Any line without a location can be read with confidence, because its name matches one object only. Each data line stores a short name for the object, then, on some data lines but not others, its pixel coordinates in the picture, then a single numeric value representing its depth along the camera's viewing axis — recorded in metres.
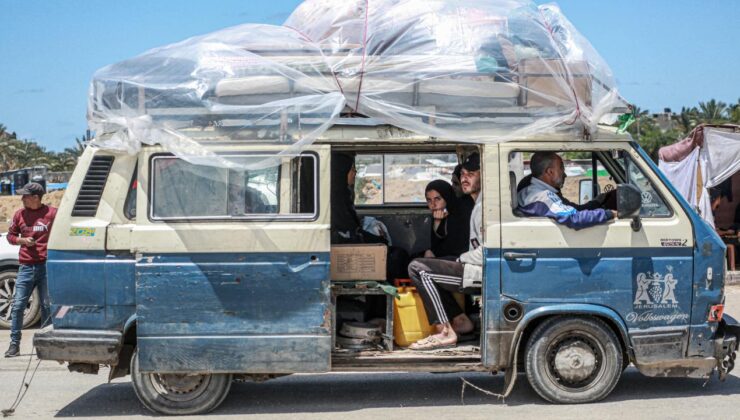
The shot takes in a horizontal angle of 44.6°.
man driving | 6.51
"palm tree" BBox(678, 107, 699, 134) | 56.00
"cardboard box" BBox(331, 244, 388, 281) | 6.84
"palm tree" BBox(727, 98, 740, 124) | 46.72
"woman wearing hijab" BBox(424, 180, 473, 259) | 7.50
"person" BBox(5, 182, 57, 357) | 9.29
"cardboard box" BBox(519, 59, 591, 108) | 6.43
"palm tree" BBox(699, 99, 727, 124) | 54.78
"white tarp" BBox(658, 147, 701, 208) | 14.80
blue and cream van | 6.43
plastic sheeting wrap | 6.39
